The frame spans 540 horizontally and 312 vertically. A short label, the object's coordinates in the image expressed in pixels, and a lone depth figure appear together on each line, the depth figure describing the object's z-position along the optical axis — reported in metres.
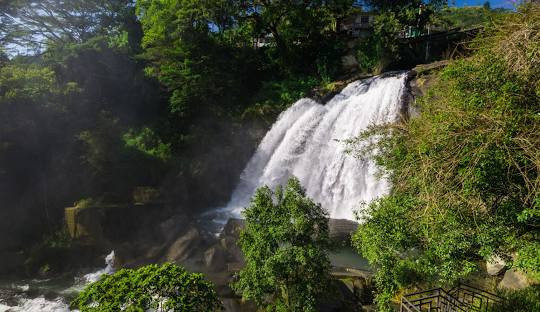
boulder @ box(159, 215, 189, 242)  17.92
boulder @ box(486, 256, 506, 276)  11.84
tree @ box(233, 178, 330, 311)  9.00
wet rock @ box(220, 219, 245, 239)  17.39
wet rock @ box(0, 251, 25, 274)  16.12
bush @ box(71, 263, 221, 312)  7.28
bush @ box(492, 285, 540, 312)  8.53
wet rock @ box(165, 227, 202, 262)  16.38
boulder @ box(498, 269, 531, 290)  10.69
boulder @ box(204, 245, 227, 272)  15.01
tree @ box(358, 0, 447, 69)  25.17
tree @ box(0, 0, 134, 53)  25.17
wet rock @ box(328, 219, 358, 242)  14.93
